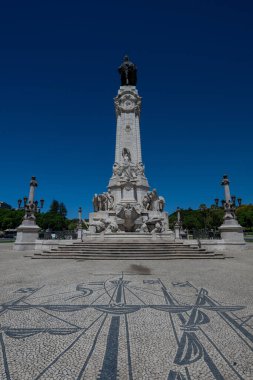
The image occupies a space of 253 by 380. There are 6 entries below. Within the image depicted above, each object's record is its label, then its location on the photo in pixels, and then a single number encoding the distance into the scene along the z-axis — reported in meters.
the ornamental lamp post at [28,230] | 19.91
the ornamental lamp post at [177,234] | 20.29
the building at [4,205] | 122.01
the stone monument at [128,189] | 20.73
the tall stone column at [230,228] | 19.83
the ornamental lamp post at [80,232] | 20.27
